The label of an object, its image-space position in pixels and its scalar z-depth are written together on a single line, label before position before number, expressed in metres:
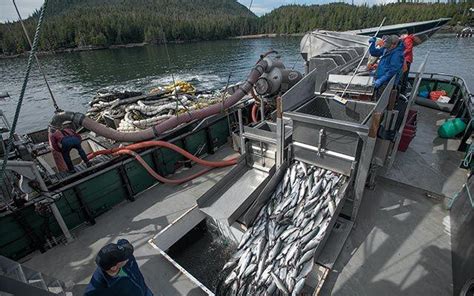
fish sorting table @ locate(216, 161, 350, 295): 3.79
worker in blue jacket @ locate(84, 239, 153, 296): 2.36
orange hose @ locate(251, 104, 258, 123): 8.38
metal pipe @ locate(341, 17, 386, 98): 5.56
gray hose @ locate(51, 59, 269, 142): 6.16
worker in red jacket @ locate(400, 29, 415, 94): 6.49
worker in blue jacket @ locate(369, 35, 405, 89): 5.84
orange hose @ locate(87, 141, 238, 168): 6.25
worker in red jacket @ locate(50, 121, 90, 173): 5.68
